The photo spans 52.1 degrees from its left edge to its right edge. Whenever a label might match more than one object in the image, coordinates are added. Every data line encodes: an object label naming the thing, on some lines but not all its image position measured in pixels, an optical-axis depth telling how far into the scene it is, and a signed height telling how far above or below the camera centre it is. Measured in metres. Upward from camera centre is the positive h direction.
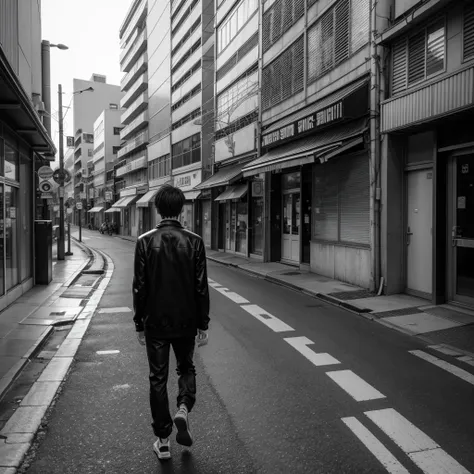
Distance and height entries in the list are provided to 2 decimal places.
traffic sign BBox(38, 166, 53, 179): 15.51 +1.57
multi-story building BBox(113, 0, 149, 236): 52.12 +11.92
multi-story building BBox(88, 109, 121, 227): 76.81 +11.70
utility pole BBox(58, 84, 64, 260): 20.78 +1.71
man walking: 3.56 -0.62
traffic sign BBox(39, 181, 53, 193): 15.72 +1.14
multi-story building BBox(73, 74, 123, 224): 107.06 +25.19
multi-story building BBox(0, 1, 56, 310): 8.83 +1.75
